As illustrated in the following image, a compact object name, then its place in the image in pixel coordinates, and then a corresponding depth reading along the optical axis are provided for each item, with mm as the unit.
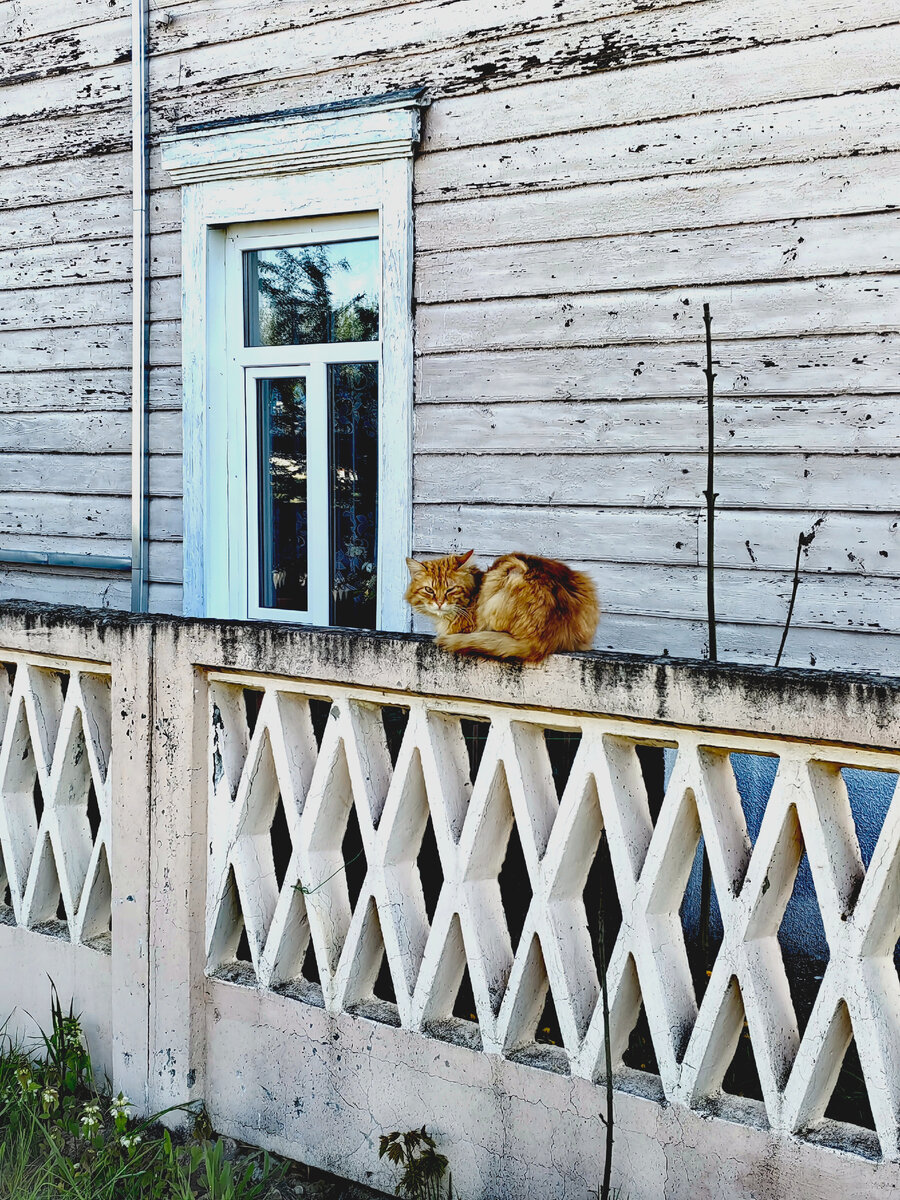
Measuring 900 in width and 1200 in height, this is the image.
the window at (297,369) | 5016
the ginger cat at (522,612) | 2441
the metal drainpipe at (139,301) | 5543
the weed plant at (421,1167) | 2410
